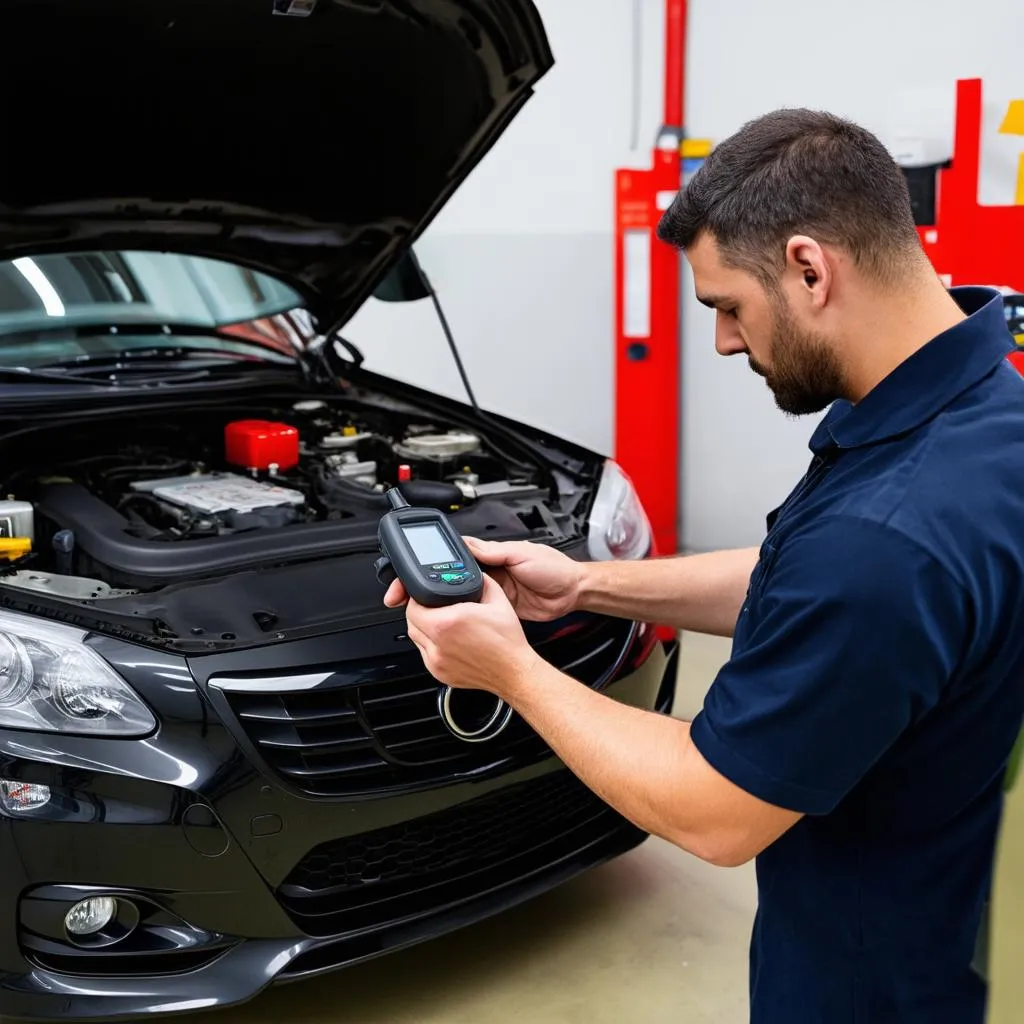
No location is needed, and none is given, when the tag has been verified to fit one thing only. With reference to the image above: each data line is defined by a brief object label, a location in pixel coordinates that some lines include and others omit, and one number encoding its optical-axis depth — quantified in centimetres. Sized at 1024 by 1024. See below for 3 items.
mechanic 99
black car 160
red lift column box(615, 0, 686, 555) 439
